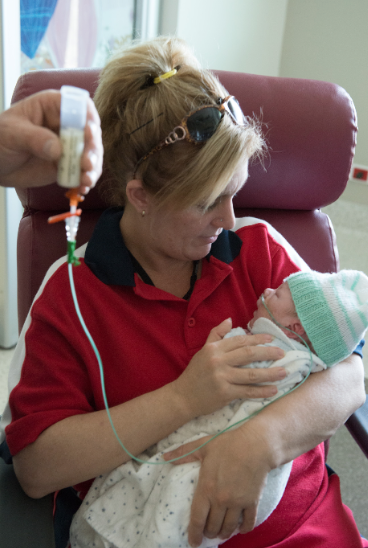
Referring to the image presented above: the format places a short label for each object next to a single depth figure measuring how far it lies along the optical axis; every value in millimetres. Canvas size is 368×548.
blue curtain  2303
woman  989
